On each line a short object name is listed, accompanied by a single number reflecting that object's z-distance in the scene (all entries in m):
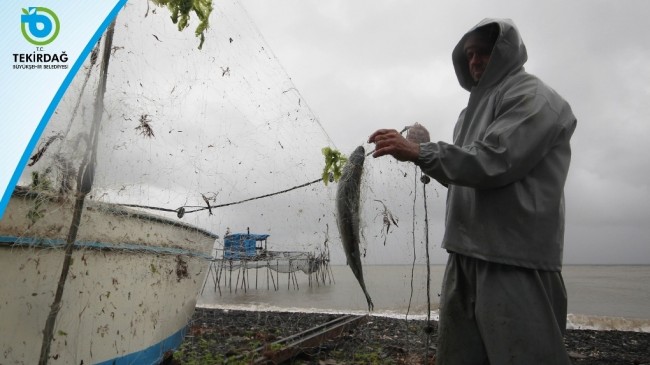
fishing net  3.17
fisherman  2.14
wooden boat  3.61
